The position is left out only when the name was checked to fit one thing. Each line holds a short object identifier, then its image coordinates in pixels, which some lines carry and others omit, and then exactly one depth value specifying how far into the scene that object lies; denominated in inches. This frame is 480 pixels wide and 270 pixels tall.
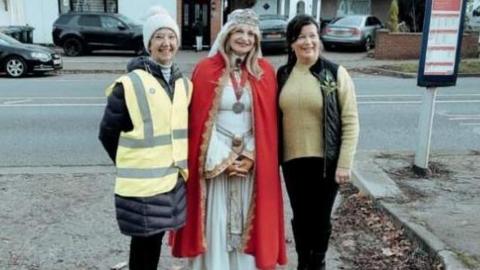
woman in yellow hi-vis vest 114.7
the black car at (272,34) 863.1
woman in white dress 127.8
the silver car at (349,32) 946.1
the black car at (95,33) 843.4
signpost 222.5
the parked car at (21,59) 624.1
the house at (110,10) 1007.6
